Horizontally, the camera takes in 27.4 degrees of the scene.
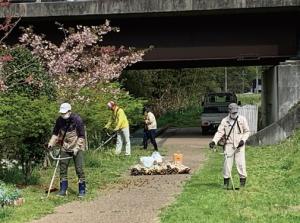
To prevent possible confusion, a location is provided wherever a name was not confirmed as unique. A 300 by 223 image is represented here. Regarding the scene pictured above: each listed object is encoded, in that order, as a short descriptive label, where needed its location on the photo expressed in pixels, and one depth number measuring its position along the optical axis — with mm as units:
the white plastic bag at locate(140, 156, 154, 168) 15773
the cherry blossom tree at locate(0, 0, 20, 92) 12750
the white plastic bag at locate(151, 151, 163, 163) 16139
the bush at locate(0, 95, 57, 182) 12727
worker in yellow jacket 20000
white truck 31281
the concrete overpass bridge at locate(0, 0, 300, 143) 24953
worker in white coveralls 12523
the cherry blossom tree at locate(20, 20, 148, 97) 19172
